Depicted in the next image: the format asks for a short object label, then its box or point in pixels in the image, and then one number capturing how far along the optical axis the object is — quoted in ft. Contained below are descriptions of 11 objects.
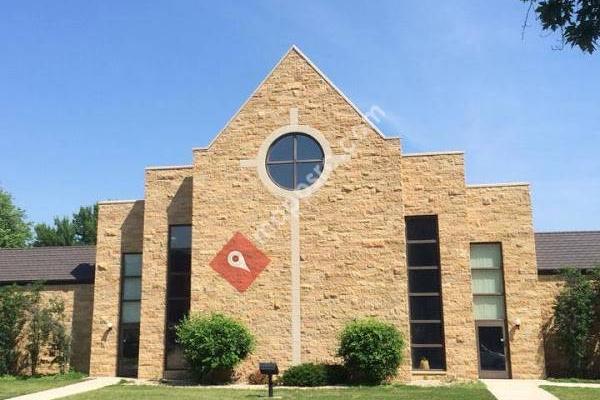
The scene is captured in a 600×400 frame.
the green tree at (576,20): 25.90
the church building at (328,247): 68.74
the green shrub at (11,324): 78.43
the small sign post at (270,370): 54.65
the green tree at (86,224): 199.93
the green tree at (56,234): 196.13
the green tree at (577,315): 70.23
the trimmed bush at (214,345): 65.46
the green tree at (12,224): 168.37
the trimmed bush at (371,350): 62.90
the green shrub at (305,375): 63.62
